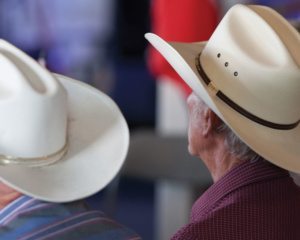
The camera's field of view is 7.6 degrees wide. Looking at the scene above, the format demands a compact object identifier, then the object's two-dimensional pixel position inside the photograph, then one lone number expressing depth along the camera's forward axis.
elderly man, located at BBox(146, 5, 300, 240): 3.55
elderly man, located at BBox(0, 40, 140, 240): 3.58
